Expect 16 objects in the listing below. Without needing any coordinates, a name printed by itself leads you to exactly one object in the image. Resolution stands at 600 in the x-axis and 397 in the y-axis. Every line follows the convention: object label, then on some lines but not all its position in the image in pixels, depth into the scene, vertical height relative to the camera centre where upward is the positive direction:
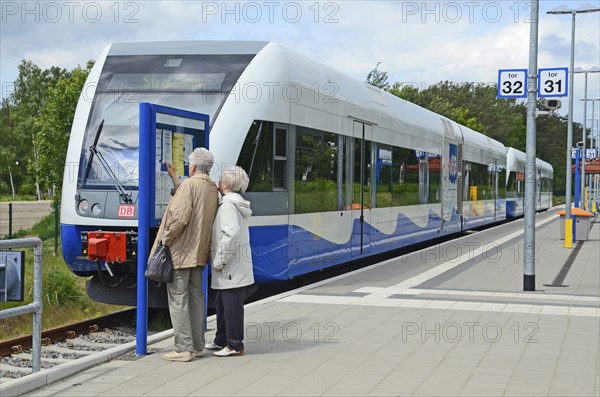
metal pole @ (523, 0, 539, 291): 12.33 +0.26
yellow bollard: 21.69 -1.32
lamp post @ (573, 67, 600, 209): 33.26 +0.93
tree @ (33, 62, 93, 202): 23.05 +1.14
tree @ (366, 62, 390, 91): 57.94 +6.75
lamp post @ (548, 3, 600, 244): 21.92 +1.43
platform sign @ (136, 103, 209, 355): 7.38 +0.13
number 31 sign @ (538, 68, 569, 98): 12.95 +1.47
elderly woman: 7.11 -0.65
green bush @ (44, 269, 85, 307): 12.88 -1.74
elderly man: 7.02 -0.54
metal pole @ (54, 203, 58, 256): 18.70 -1.24
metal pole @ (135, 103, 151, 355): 7.34 -0.36
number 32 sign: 12.73 +1.44
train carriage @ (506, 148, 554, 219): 36.66 -0.10
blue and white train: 9.94 +0.36
